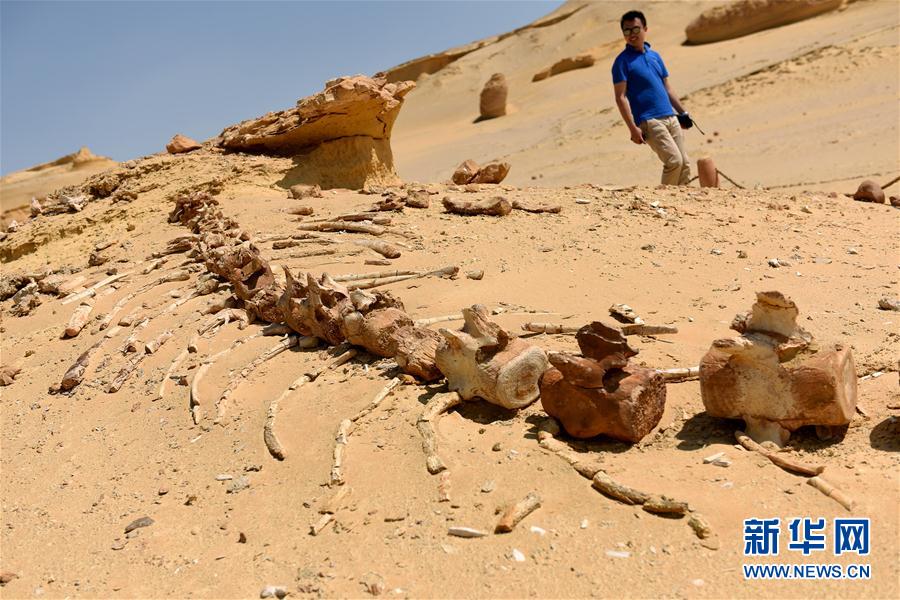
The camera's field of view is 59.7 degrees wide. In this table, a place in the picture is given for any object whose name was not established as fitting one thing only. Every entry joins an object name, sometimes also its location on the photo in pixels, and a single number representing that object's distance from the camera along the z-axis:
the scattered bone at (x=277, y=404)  3.46
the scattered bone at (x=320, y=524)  2.85
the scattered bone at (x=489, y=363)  3.38
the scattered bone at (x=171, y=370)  4.41
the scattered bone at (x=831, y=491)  2.51
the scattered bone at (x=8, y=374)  5.37
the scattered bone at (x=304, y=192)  7.38
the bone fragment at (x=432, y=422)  3.05
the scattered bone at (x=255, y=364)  4.00
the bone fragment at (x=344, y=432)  3.13
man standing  7.14
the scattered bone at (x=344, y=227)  6.09
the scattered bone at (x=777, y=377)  2.84
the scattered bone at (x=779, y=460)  2.70
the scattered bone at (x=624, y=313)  4.21
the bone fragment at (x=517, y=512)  2.63
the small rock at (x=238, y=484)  3.29
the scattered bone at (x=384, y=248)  5.61
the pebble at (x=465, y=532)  2.65
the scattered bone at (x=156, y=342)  4.99
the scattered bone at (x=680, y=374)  3.45
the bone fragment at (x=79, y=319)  5.78
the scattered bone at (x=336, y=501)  2.95
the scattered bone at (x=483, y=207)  6.46
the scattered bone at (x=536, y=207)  6.57
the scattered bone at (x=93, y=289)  6.30
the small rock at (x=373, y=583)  2.49
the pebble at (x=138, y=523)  3.20
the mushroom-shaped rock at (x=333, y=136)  7.97
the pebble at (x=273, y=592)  2.58
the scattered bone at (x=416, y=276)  5.11
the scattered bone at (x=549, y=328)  4.06
